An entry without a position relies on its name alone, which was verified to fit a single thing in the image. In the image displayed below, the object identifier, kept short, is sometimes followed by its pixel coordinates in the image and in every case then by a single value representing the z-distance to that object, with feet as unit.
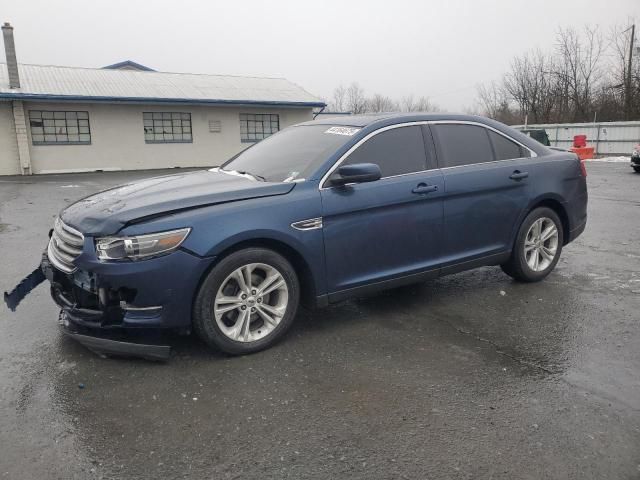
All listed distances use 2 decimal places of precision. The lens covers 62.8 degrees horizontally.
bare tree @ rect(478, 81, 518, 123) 163.32
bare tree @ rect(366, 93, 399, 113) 254.47
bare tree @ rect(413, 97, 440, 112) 254.92
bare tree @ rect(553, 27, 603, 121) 135.74
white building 69.82
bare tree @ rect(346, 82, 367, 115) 248.65
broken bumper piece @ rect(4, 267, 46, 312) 12.82
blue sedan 11.38
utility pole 115.75
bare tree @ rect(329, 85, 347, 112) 253.71
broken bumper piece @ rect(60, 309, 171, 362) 11.48
